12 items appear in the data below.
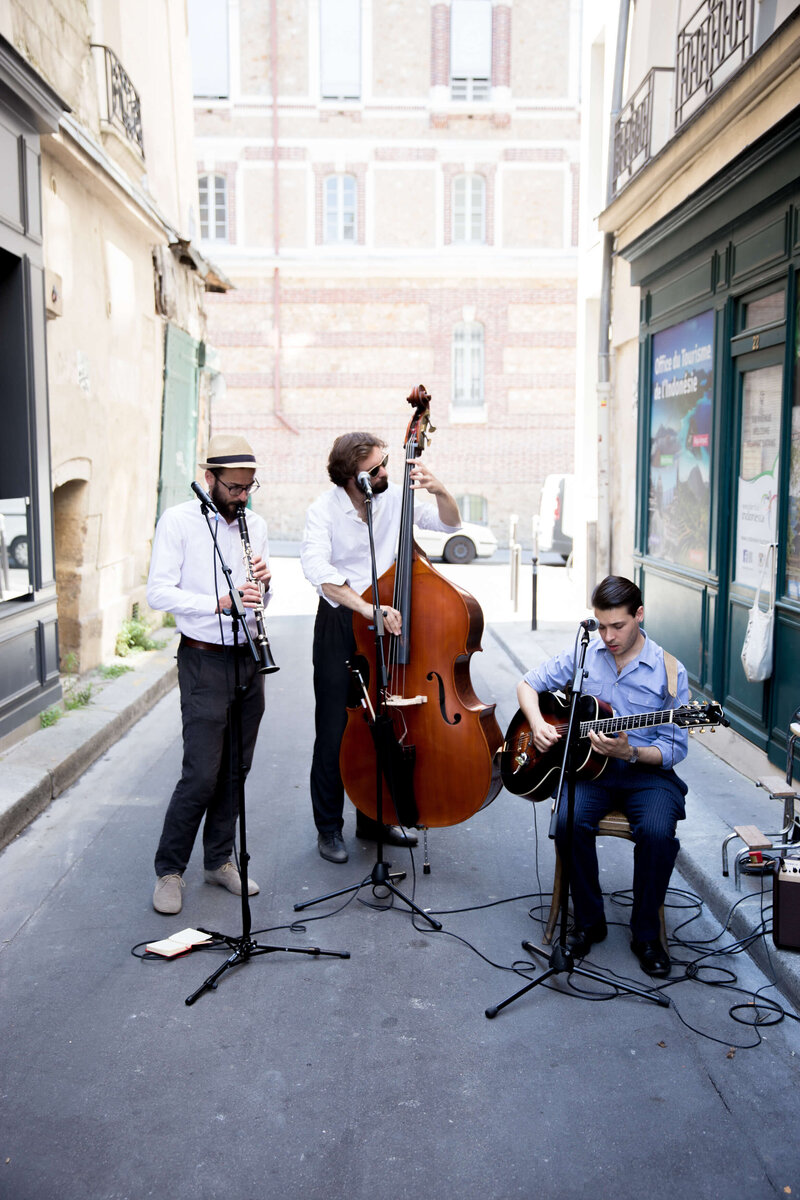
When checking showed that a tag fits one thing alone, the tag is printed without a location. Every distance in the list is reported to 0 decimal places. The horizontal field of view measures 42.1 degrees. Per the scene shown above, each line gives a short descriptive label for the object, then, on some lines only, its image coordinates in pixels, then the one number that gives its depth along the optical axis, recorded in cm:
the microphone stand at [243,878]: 389
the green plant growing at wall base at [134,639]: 998
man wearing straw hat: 432
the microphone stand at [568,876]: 367
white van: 2053
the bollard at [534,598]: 1198
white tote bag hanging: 626
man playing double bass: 473
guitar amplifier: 374
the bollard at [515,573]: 1421
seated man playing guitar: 398
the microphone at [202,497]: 388
